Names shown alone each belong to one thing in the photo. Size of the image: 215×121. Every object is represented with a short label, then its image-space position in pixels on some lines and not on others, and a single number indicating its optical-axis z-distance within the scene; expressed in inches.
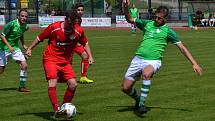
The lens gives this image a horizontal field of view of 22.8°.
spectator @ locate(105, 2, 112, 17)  2795.5
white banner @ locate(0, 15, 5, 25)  2456.0
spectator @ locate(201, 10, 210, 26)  2554.1
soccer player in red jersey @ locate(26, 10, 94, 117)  419.8
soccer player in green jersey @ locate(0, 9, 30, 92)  565.3
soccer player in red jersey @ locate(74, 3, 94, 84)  639.1
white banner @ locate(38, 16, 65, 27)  2285.9
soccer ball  407.2
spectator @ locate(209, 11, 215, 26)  2566.4
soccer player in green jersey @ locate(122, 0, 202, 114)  442.3
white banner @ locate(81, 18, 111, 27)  2378.9
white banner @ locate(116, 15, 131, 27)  2511.1
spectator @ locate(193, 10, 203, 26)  2519.7
